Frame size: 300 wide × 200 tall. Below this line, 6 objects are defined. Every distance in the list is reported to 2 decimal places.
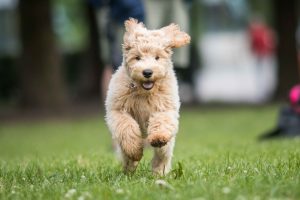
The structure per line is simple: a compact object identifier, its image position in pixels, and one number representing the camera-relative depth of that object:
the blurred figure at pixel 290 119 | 14.54
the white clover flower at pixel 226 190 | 6.73
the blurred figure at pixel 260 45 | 43.21
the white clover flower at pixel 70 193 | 6.93
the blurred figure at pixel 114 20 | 12.14
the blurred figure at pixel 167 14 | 13.80
